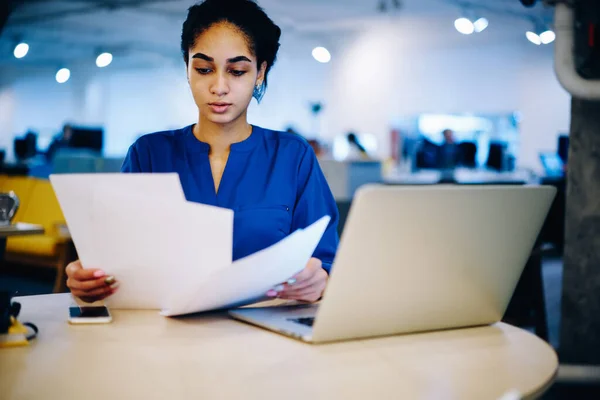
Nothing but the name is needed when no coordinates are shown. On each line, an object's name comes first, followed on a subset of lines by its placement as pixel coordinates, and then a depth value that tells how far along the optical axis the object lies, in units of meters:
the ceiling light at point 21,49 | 7.61
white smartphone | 1.22
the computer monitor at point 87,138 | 11.29
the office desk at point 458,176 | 10.09
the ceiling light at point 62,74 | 7.62
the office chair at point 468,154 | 10.10
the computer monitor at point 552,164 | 9.79
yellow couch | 5.19
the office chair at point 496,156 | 10.02
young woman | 1.58
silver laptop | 0.98
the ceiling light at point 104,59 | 6.68
